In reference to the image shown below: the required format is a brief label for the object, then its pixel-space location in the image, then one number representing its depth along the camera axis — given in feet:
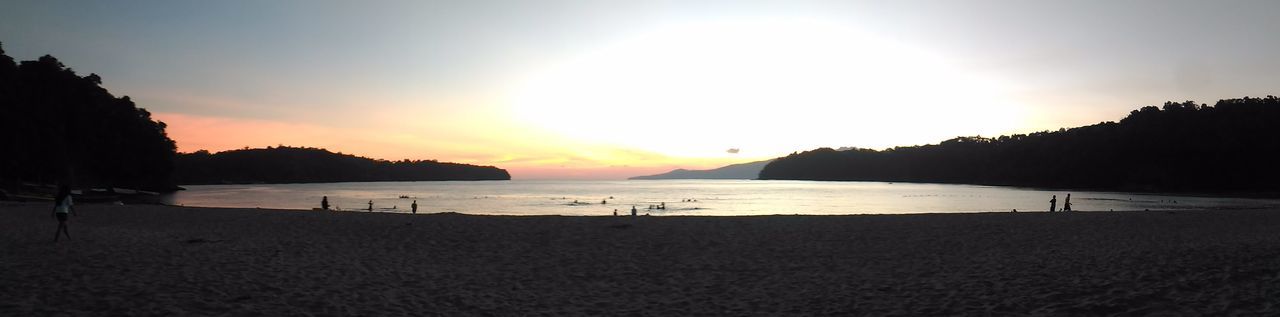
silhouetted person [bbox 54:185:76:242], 52.29
